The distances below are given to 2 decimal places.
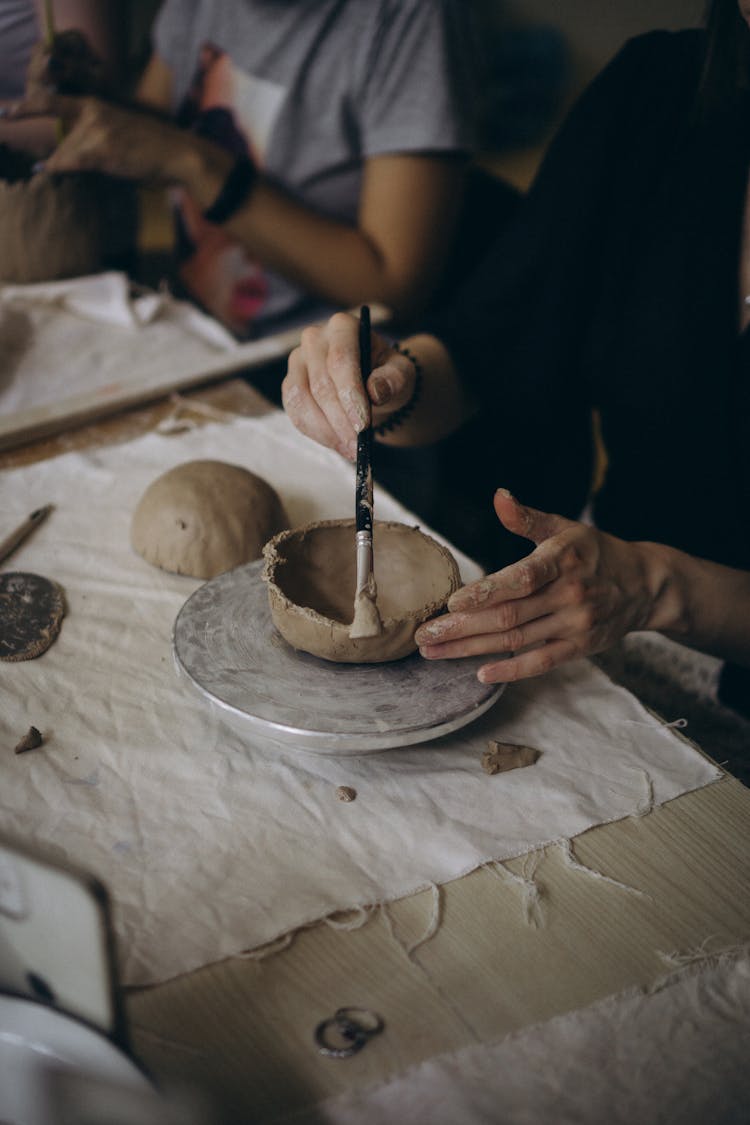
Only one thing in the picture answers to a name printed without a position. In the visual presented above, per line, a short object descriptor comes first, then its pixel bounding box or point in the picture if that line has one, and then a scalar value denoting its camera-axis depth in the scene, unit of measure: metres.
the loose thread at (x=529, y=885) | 0.63
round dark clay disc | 0.84
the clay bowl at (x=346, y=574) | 0.75
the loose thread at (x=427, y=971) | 0.56
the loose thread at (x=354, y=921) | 0.61
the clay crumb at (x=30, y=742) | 0.73
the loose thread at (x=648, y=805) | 0.71
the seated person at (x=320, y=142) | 1.48
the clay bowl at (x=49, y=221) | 1.43
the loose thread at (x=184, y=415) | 1.23
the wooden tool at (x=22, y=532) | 0.98
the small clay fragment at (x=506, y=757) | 0.74
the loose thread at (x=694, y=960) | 0.59
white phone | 0.42
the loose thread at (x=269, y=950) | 0.59
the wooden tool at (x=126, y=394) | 1.18
